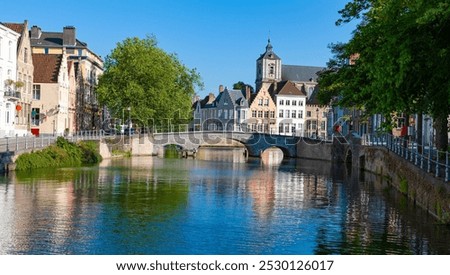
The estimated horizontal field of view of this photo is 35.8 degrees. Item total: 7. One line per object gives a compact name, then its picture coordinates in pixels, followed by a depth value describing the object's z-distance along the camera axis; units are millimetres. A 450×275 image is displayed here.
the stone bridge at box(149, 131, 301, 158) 74125
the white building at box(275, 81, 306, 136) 121562
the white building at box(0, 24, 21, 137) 51594
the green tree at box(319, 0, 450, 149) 20406
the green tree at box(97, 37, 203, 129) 70938
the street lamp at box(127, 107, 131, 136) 68394
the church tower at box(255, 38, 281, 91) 144875
